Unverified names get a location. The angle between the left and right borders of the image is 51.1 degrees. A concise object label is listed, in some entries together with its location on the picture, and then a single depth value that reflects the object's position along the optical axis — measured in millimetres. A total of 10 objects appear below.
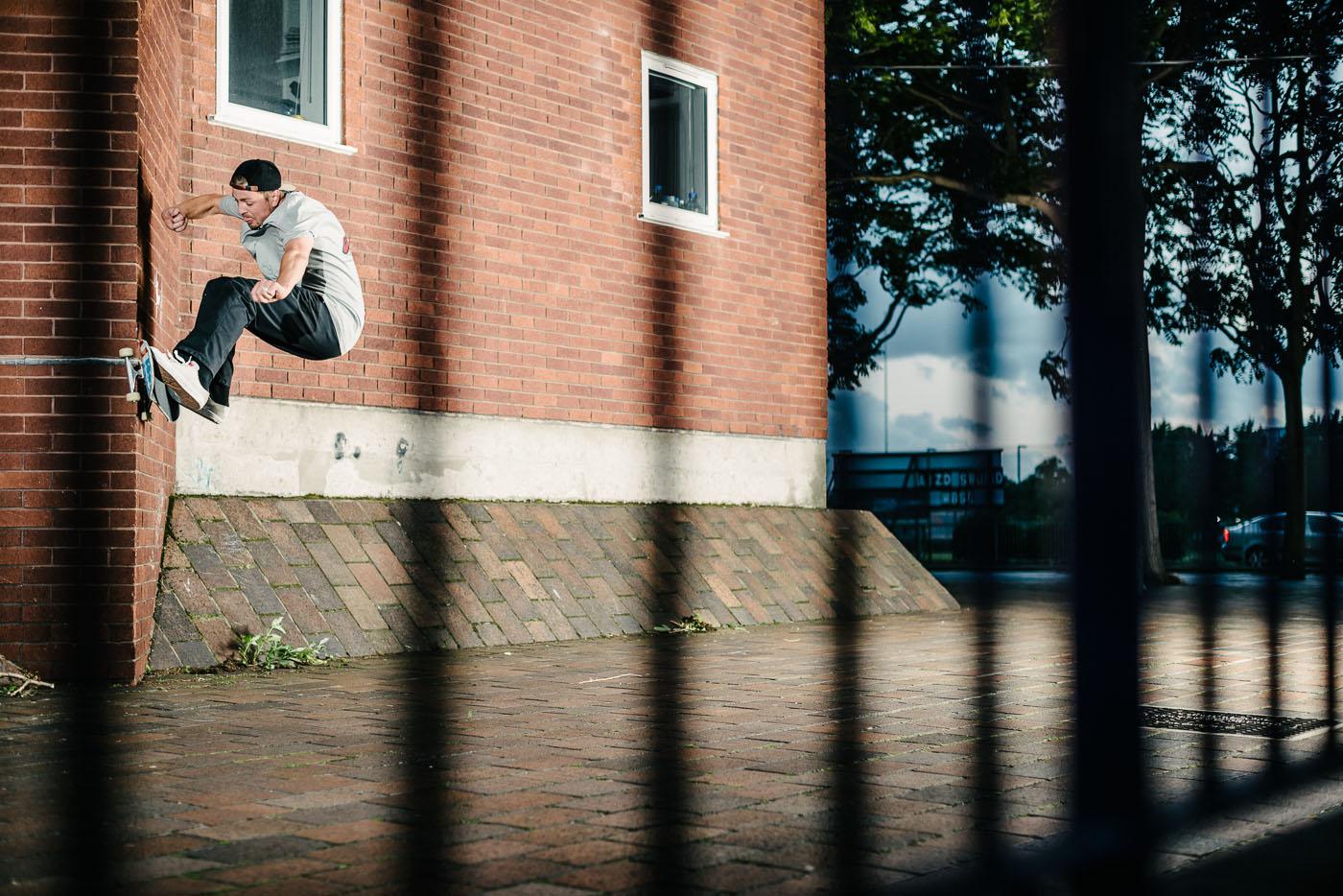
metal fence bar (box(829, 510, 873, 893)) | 2938
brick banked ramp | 7438
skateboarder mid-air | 7766
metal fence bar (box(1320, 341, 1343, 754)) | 3674
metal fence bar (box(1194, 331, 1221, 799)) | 2475
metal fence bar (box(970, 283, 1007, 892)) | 1793
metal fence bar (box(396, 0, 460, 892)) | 3148
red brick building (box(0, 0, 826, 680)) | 6398
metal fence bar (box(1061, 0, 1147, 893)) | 1497
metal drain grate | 5031
